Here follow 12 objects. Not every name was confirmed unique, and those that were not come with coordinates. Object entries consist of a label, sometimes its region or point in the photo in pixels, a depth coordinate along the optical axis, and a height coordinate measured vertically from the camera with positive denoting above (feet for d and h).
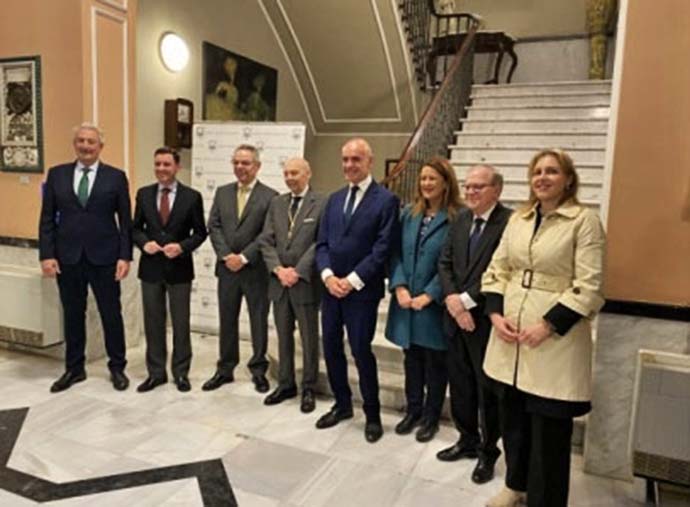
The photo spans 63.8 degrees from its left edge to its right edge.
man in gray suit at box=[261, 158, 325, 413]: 10.24 -1.87
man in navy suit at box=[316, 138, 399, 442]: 8.98 -1.57
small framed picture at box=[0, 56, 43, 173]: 12.61 +0.90
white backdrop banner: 13.94 -0.02
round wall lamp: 15.58 +3.04
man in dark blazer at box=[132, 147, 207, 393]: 10.91 -1.88
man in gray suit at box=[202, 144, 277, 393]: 10.98 -1.87
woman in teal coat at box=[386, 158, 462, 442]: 8.72 -1.80
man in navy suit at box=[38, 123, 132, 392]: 10.75 -1.45
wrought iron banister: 21.71 +5.64
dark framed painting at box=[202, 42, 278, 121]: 17.38 +2.51
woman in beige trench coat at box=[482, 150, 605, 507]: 6.25 -1.67
